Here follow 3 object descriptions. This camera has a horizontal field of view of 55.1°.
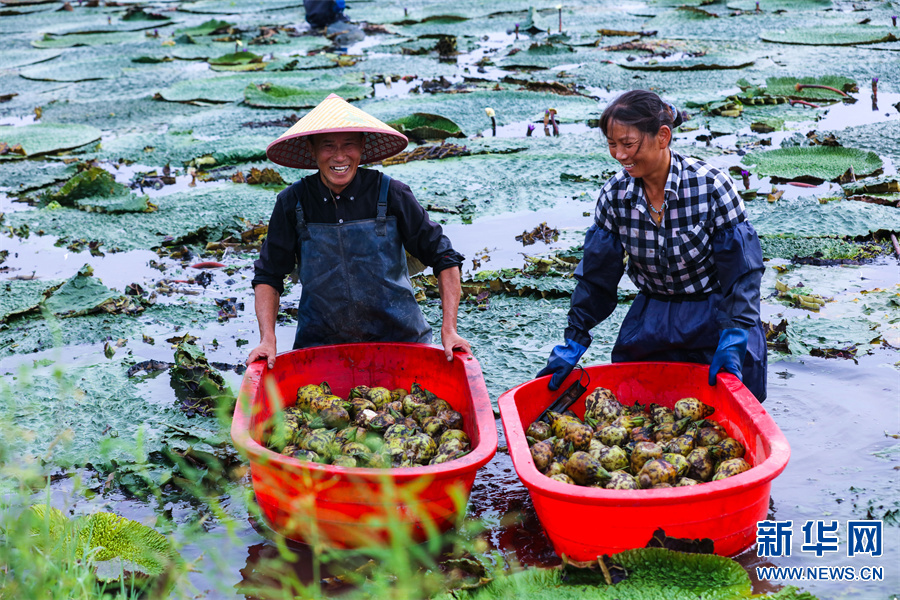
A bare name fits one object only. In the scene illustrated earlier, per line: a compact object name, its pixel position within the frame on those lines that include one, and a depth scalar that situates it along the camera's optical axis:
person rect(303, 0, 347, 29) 13.43
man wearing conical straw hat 3.25
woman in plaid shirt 2.81
